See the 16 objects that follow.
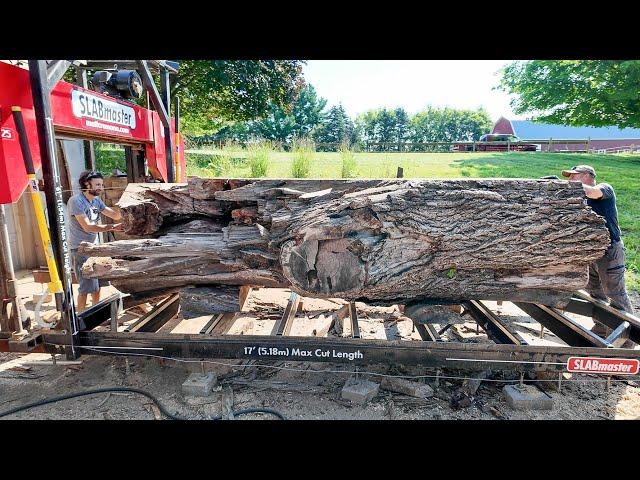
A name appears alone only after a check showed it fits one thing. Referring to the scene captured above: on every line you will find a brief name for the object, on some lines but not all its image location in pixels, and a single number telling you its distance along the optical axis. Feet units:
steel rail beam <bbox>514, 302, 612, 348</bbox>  10.16
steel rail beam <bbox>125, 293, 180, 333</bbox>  11.55
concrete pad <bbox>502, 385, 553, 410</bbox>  10.27
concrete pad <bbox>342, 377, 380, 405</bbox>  10.55
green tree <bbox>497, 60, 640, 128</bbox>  44.32
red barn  126.43
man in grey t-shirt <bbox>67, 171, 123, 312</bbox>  13.48
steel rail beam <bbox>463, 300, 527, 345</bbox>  10.62
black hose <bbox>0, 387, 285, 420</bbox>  9.97
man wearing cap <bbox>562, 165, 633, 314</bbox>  12.57
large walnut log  10.03
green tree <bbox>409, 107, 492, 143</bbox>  213.25
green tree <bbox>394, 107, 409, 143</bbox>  206.69
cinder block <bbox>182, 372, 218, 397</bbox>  10.79
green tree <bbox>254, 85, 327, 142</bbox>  147.13
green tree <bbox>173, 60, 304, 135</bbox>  42.75
